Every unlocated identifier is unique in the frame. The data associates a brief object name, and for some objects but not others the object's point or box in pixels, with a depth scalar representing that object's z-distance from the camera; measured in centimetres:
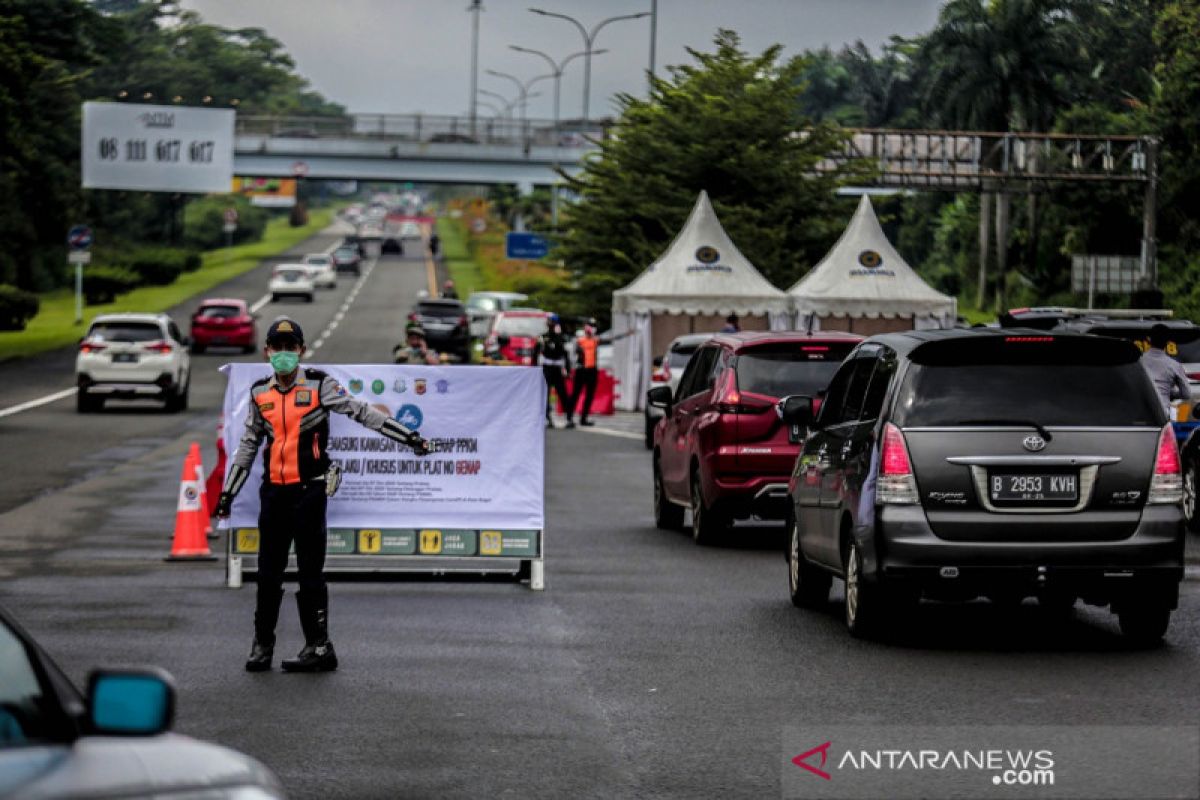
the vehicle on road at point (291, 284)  9431
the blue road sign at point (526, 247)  9175
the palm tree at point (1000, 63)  8788
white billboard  8250
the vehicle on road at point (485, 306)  7106
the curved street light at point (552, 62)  9888
